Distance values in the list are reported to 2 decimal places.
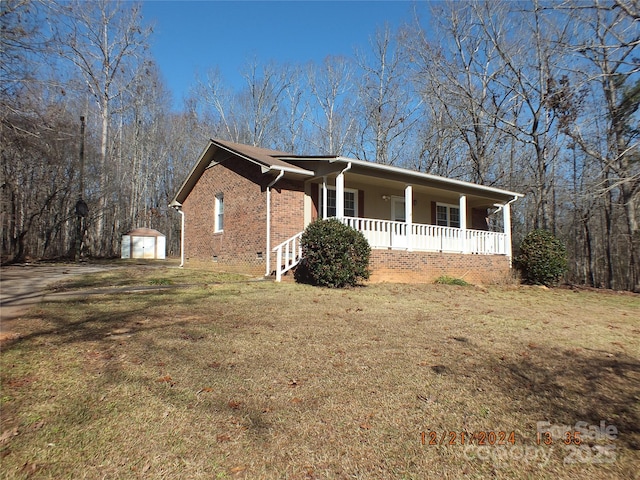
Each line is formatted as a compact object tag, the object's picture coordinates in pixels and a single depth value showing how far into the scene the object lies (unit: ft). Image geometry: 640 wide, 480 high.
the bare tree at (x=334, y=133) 95.35
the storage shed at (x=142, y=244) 90.63
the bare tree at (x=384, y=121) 87.64
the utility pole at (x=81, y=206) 57.93
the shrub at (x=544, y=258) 45.03
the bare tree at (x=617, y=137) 43.33
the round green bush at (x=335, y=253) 31.12
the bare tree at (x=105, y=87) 79.71
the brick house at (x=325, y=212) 38.04
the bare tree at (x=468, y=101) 68.44
